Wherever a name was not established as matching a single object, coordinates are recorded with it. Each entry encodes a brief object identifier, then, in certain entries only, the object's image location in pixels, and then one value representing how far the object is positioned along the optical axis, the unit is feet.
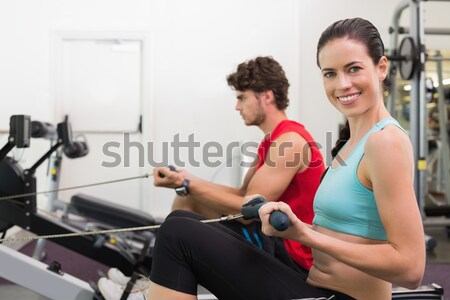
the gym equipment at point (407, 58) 10.71
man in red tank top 4.73
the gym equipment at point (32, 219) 6.10
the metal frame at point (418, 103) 10.65
